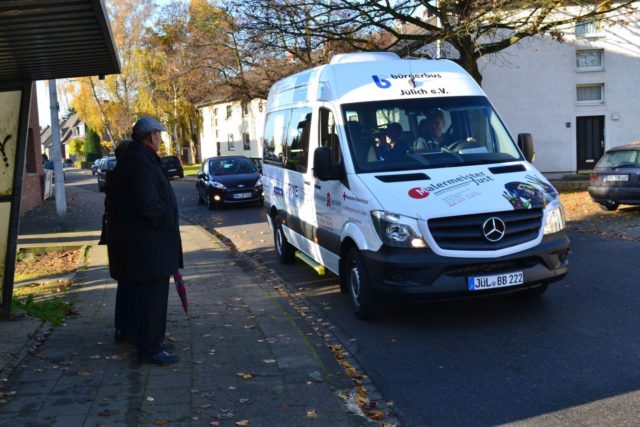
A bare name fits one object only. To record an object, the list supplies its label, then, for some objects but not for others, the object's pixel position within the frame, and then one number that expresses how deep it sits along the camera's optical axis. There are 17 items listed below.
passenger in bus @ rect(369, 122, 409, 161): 7.65
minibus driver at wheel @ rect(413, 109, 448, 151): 7.80
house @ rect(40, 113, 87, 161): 120.24
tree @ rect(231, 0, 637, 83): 16.78
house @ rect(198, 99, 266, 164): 58.94
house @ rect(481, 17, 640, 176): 31.67
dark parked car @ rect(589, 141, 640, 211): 15.38
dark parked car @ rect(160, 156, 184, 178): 45.64
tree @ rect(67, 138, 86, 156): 103.89
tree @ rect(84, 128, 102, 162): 94.19
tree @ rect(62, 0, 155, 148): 55.72
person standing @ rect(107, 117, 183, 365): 5.59
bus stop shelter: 5.90
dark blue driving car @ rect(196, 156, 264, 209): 22.17
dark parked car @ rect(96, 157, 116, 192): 36.41
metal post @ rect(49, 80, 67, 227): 18.30
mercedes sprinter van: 6.66
